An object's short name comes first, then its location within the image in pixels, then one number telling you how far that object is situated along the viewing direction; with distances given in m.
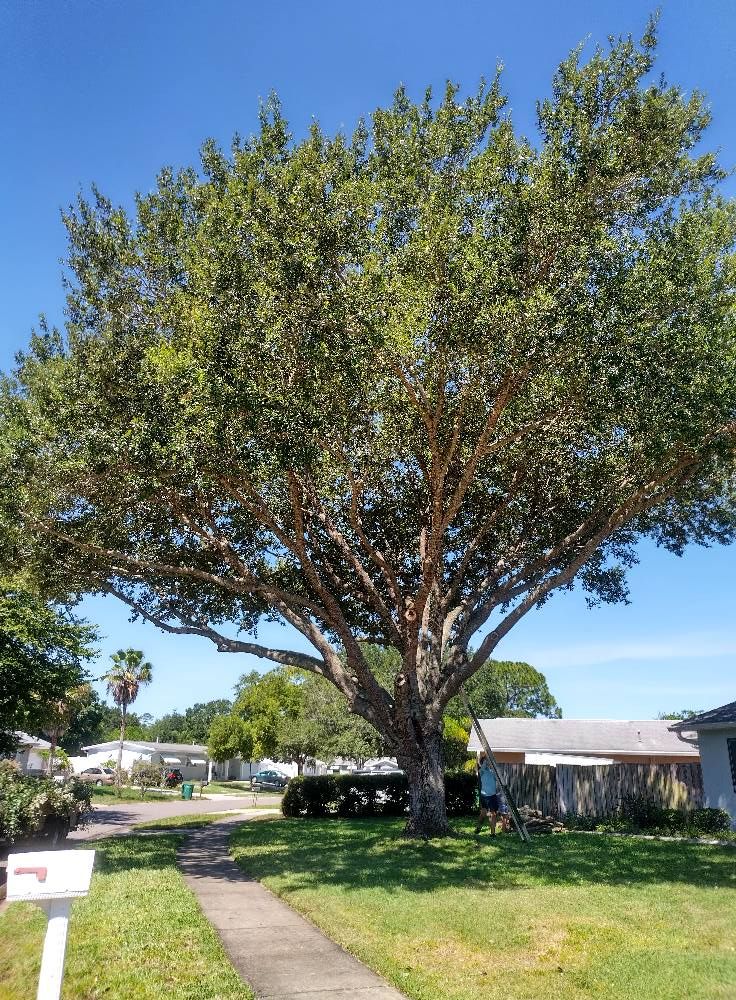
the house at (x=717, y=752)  19.89
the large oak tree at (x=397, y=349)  11.66
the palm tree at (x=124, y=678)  57.91
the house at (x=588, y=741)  34.28
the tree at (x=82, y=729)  81.75
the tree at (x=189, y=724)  121.61
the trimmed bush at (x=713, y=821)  18.94
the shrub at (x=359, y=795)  27.62
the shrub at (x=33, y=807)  15.91
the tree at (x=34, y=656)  20.38
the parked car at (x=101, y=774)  59.00
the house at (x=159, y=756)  70.44
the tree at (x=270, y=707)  52.03
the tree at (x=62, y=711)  23.73
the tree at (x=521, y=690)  90.50
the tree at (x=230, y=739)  52.84
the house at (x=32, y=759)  53.66
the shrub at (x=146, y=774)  55.44
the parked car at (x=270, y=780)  63.47
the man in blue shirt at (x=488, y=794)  18.67
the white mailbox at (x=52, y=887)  4.52
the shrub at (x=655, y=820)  18.98
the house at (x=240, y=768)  79.38
